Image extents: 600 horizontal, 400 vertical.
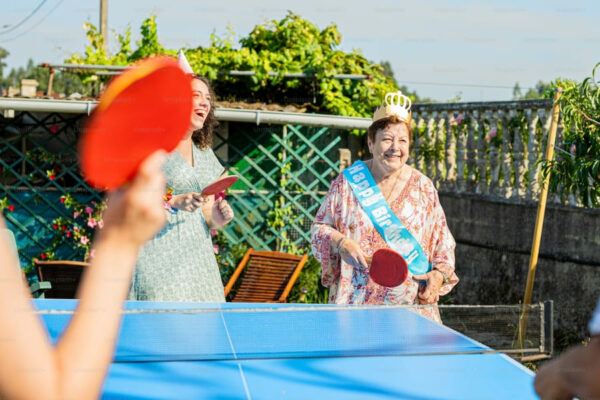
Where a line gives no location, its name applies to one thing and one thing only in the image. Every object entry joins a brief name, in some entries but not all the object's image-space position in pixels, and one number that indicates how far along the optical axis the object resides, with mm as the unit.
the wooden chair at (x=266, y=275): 7891
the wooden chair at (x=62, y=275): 6746
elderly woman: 4301
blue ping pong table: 2553
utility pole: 21438
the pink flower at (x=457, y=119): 9531
